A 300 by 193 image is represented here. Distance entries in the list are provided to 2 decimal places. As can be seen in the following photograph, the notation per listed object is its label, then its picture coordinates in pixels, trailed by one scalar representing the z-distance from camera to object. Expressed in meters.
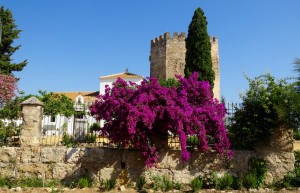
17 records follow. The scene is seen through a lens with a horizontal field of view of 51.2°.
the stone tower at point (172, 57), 35.12
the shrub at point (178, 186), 8.58
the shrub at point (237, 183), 8.54
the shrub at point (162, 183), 8.49
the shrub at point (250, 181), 8.52
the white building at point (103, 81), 45.49
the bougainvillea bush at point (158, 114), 8.03
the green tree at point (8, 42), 25.61
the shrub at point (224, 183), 8.45
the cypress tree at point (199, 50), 23.56
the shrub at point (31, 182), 8.74
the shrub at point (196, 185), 8.19
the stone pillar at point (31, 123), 9.27
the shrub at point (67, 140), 9.73
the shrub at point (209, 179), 8.64
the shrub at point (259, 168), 8.76
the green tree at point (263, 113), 8.60
